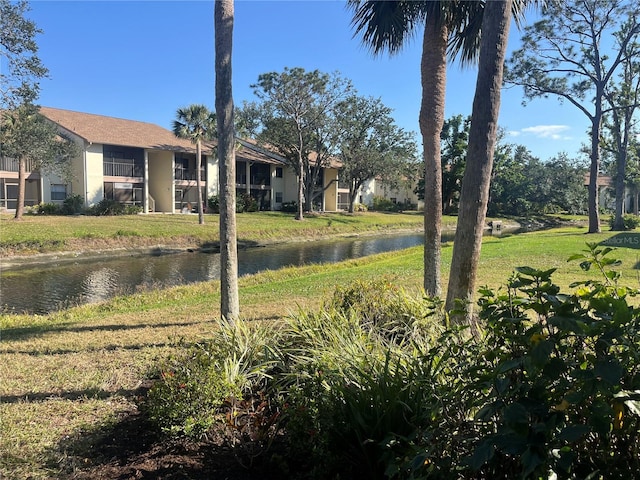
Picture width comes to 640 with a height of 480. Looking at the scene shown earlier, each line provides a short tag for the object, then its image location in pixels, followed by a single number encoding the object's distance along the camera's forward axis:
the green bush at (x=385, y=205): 63.03
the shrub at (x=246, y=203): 44.91
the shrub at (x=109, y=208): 35.72
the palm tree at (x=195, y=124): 35.47
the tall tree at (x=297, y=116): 39.50
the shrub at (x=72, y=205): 34.84
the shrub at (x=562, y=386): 1.85
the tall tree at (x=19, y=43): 17.22
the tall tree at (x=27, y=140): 27.20
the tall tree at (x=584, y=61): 25.39
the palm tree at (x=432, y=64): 7.32
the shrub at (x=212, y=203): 43.94
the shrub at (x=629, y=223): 30.15
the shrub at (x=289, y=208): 50.58
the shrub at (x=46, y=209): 34.09
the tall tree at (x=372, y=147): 46.53
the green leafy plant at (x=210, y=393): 3.28
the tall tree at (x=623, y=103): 26.30
